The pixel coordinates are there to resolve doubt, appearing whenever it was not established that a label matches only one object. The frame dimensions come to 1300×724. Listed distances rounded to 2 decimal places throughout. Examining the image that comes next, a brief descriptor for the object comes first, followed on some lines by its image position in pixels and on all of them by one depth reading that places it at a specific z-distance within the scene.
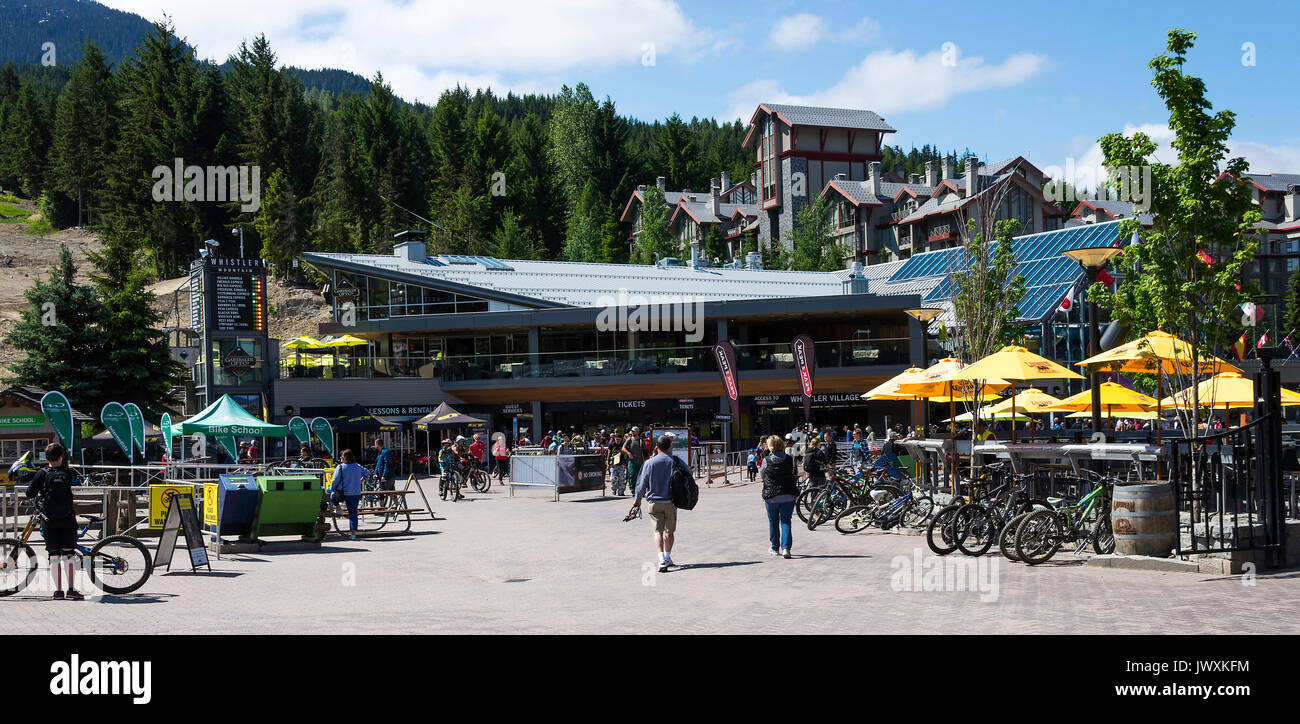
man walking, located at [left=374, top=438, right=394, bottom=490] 26.03
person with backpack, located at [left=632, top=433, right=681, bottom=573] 13.70
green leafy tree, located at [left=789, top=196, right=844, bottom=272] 70.19
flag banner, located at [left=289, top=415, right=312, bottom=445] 31.72
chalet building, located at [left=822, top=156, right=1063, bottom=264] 72.69
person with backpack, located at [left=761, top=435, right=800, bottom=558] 14.37
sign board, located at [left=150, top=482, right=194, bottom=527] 16.23
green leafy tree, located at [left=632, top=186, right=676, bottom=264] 73.38
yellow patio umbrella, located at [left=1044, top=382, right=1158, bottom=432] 20.78
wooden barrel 12.51
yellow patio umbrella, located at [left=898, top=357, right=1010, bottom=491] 18.67
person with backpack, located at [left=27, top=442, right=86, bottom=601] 11.40
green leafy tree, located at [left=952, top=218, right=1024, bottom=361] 28.22
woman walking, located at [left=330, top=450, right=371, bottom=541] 19.11
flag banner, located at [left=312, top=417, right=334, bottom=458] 32.78
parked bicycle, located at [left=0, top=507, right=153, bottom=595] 11.58
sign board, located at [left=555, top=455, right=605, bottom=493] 27.38
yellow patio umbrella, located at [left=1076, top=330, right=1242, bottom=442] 15.37
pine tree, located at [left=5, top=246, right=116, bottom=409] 38.66
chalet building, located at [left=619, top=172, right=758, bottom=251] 89.38
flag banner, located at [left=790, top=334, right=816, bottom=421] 34.84
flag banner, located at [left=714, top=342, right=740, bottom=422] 33.53
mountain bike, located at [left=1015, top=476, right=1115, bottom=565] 13.05
